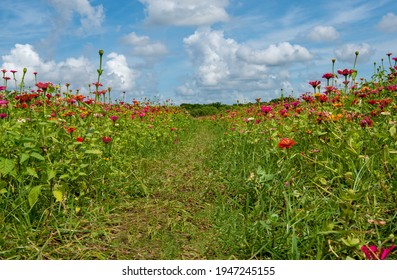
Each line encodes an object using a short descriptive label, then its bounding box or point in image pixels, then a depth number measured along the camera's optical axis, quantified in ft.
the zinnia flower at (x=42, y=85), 9.88
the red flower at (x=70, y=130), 10.26
